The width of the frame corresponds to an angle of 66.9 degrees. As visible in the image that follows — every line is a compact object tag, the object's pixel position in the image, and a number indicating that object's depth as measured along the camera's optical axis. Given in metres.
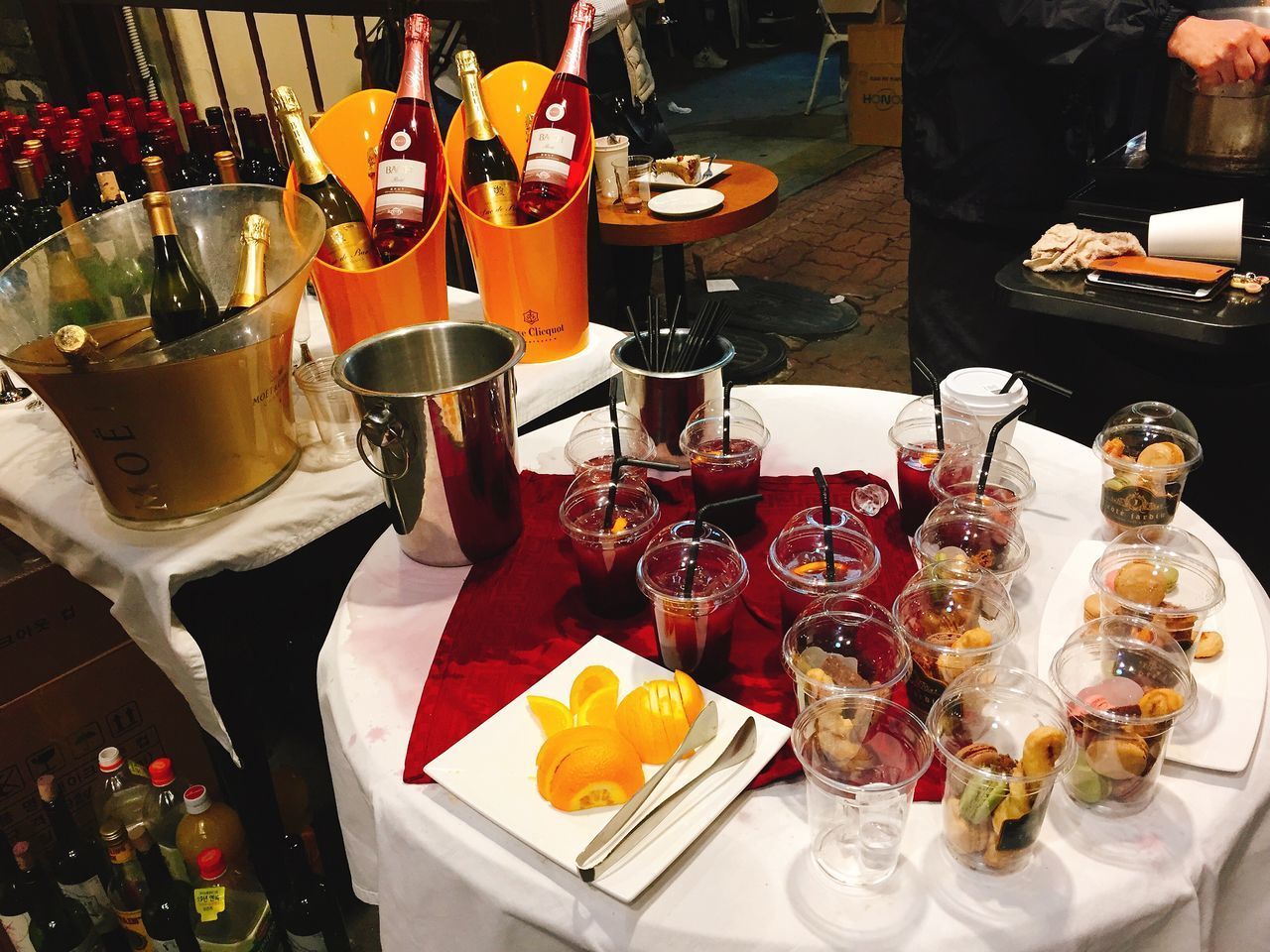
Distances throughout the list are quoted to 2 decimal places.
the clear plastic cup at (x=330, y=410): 1.56
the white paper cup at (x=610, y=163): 3.23
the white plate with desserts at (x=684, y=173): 3.46
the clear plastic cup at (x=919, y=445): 1.29
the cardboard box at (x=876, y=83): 6.34
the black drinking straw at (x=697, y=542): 1.07
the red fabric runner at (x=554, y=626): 1.07
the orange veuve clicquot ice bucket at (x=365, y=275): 1.60
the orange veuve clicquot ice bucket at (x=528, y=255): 1.66
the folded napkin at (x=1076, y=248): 1.96
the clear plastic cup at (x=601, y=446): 1.43
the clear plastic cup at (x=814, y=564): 1.08
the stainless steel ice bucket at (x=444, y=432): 1.23
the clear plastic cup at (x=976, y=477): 1.24
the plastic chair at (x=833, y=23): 6.93
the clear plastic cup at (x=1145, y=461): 1.25
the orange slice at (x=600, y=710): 1.02
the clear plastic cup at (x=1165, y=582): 1.02
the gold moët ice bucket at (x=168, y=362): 1.35
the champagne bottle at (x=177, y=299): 1.59
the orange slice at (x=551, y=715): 1.03
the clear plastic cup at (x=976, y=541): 1.15
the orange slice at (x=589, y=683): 1.05
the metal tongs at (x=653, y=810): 0.86
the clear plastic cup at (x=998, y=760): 0.82
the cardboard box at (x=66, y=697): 1.72
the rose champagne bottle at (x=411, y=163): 1.64
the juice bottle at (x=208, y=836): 1.76
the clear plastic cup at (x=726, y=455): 1.33
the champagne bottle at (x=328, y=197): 1.63
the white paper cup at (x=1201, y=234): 1.89
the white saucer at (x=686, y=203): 3.13
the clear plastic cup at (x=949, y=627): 0.98
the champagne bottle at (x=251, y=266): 1.51
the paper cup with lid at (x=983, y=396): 1.36
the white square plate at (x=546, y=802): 0.88
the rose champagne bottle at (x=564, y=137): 1.69
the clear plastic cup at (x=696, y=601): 1.06
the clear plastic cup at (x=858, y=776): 0.87
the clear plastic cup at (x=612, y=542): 1.18
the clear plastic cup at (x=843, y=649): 0.97
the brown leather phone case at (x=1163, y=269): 1.82
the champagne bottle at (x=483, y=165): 1.68
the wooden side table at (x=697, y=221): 3.10
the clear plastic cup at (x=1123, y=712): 0.88
